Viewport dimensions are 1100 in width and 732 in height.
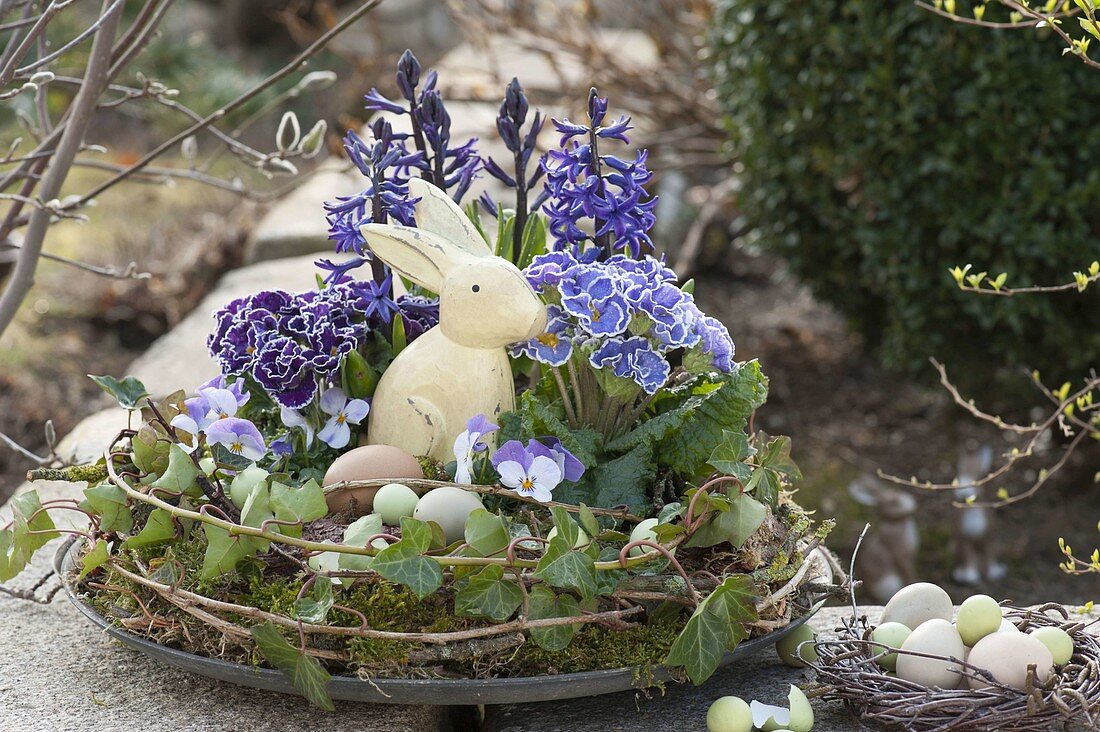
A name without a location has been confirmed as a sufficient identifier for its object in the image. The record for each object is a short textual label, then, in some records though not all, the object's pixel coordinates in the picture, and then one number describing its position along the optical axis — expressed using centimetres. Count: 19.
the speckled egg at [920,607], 187
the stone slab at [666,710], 183
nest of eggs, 178
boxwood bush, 251
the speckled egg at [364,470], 187
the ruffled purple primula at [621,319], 184
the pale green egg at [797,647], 187
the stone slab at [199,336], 263
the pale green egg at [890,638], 184
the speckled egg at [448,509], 183
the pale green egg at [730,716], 179
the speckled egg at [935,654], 181
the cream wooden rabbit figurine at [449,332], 187
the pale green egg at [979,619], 183
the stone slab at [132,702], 183
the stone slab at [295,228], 403
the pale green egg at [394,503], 184
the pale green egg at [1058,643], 182
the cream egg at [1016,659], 180
